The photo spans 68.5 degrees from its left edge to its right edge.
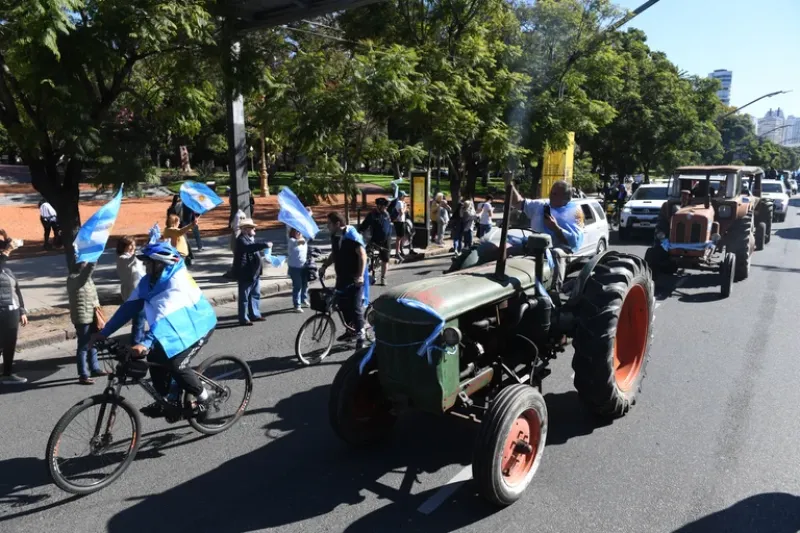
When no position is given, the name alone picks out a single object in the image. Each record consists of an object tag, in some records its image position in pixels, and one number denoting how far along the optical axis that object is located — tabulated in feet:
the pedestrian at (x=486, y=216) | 53.72
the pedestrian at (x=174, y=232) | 29.35
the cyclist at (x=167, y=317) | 15.07
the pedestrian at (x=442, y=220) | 56.34
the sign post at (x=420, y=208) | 53.42
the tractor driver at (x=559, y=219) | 18.81
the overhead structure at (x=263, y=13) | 30.01
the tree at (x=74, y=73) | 23.44
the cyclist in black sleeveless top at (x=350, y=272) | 23.30
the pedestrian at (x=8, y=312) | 20.97
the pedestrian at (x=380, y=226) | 36.70
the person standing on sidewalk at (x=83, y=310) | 21.20
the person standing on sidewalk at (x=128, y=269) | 23.79
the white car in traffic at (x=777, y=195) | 78.54
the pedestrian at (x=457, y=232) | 52.24
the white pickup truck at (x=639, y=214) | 58.18
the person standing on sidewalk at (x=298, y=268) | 30.04
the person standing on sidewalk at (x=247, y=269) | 28.55
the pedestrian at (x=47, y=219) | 50.80
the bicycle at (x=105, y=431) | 13.84
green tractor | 13.30
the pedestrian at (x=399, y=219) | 47.29
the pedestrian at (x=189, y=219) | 46.57
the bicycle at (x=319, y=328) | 23.20
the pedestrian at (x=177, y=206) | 46.50
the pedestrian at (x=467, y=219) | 50.57
